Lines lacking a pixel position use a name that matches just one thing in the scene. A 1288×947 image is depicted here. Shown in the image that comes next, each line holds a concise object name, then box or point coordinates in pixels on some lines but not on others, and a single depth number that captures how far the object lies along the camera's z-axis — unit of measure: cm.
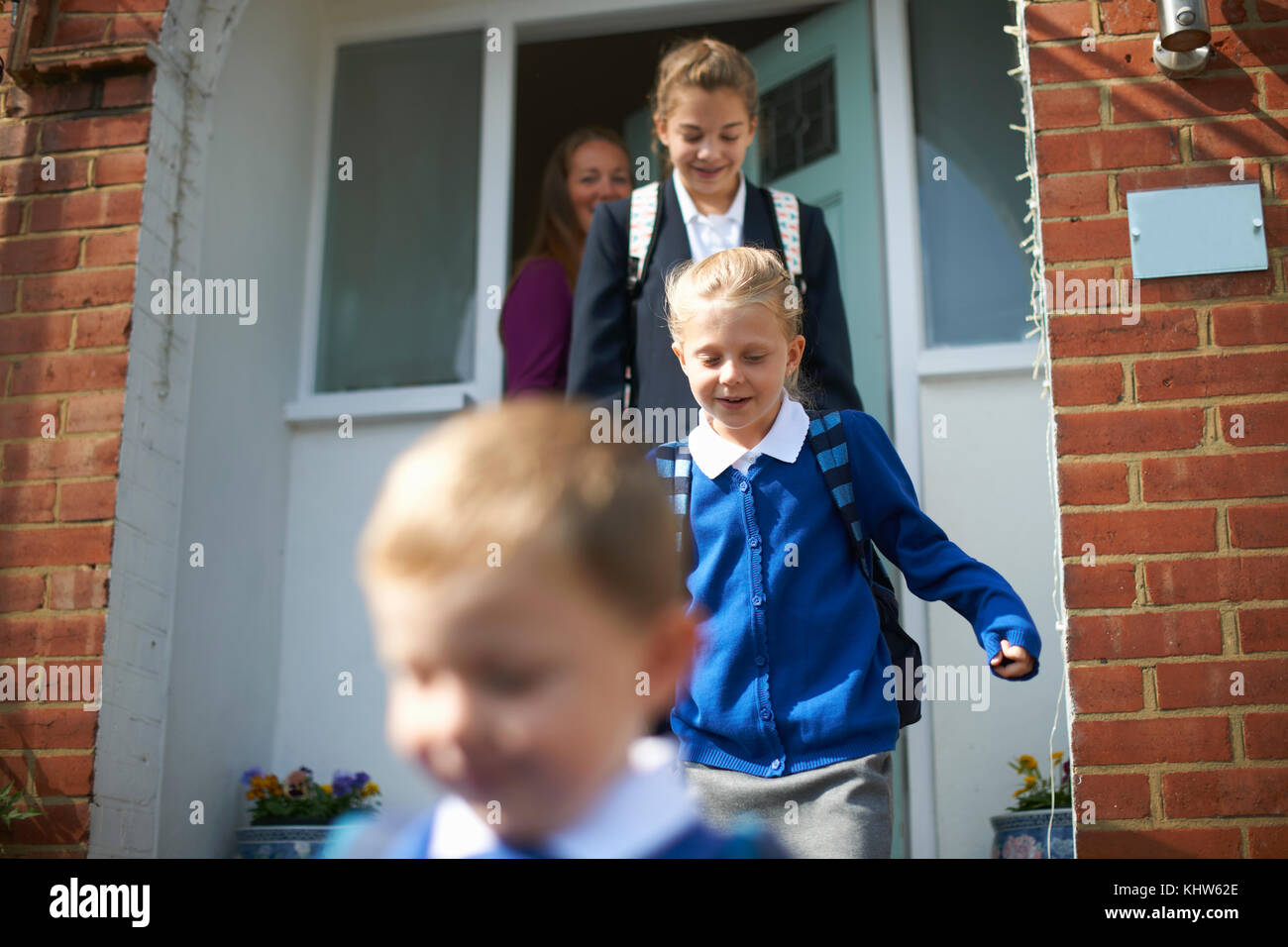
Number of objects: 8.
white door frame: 351
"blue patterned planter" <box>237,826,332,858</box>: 346
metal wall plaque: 280
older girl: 292
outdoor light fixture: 277
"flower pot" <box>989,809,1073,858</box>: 303
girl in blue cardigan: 206
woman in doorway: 359
